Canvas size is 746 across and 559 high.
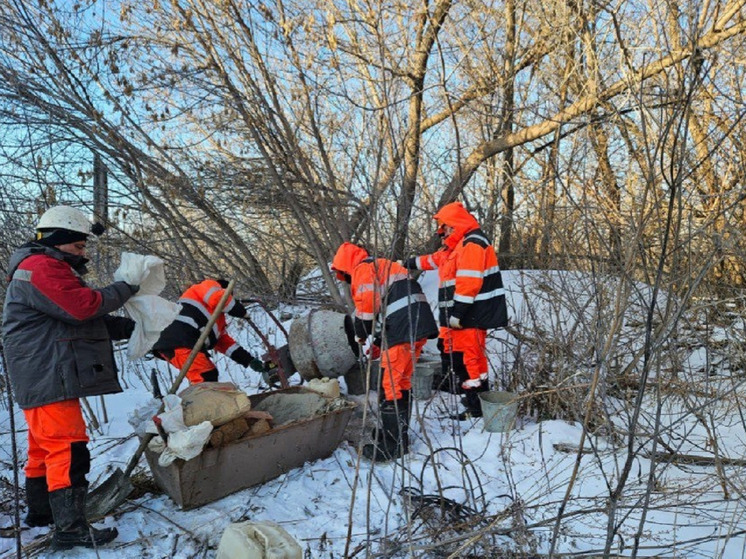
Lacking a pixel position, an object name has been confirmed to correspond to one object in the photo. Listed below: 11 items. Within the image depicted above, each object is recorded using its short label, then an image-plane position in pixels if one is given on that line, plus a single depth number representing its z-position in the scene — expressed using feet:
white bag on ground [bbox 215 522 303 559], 7.71
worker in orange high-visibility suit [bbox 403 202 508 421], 16.20
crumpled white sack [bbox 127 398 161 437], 11.56
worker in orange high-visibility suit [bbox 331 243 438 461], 13.87
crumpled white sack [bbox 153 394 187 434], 10.62
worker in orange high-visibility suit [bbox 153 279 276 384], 15.51
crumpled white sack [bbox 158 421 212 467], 10.39
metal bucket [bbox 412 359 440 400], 17.62
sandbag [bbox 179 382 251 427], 11.15
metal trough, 11.10
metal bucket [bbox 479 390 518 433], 14.07
